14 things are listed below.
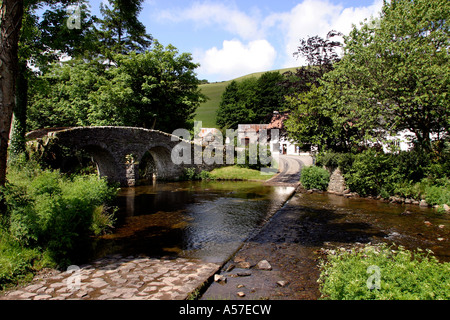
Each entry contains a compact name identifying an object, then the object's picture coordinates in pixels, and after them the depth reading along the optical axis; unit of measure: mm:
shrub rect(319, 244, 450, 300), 3768
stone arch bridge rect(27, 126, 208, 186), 17469
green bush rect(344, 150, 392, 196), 15445
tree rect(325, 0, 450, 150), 13188
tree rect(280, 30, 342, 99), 21891
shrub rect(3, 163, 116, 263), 6266
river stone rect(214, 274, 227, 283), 5879
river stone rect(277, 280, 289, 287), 5760
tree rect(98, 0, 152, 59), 29516
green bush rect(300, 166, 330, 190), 18484
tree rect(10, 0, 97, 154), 13297
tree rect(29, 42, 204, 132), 25562
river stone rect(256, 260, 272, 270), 6596
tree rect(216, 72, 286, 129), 57906
